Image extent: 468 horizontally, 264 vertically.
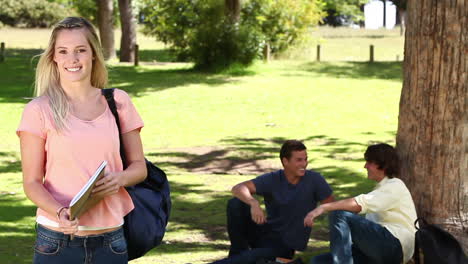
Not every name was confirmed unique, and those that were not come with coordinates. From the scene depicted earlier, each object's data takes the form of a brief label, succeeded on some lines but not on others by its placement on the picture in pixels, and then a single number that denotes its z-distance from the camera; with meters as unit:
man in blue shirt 7.56
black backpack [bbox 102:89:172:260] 4.21
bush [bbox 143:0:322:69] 29.44
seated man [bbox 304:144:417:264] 6.48
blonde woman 3.93
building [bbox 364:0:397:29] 94.53
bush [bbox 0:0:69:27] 56.97
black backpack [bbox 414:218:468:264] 6.06
